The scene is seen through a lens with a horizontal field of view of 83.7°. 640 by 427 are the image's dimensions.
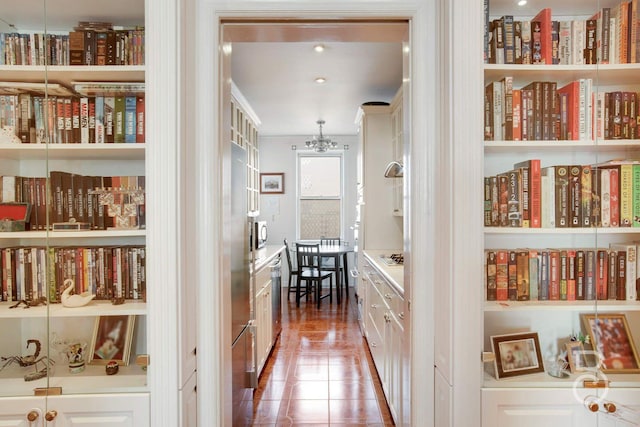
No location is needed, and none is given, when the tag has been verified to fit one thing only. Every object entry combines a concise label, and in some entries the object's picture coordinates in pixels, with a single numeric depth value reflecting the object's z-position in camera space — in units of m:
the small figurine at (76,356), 1.44
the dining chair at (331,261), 6.10
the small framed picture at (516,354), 1.40
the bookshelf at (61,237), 1.40
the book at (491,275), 1.45
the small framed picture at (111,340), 1.48
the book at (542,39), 1.43
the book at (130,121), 1.49
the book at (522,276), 1.46
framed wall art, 6.77
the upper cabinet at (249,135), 3.78
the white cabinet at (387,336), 2.23
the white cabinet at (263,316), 3.10
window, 6.91
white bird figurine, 1.44
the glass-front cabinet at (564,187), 1.40
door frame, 1.48
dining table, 5.68
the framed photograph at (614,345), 1.38
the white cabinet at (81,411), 1.30
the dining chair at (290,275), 5.76
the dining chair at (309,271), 5.69
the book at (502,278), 1.45
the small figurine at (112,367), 1.43
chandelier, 5.65
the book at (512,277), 1.45
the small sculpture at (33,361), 1.39
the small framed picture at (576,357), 1.40
